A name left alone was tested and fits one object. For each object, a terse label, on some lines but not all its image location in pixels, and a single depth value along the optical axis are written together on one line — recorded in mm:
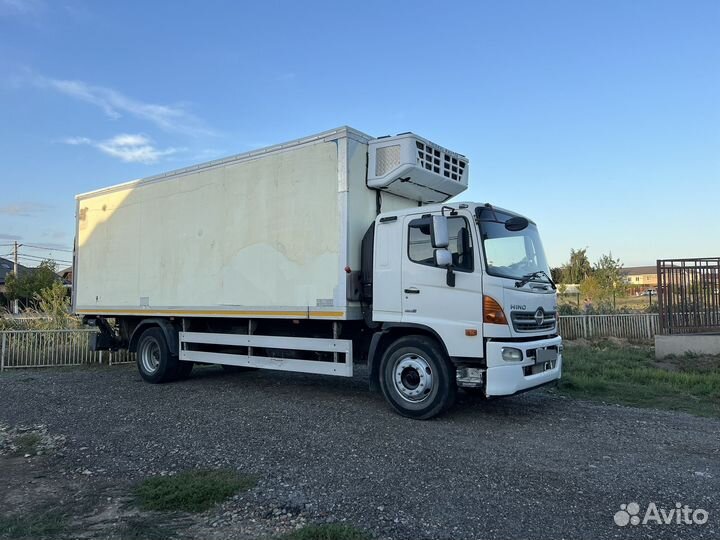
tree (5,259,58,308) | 37938
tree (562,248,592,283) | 39469
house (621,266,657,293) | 88600
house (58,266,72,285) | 42181
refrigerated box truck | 6441
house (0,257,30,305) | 48766
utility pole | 54562
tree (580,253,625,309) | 26844
